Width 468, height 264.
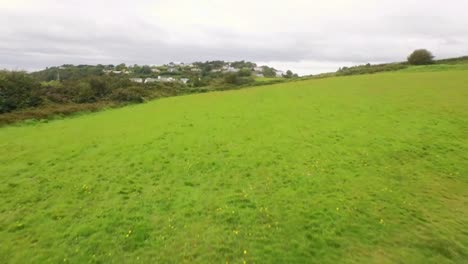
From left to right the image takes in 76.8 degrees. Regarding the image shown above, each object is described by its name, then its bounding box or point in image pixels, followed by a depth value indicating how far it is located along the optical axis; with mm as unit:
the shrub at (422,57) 60719
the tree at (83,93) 38300
